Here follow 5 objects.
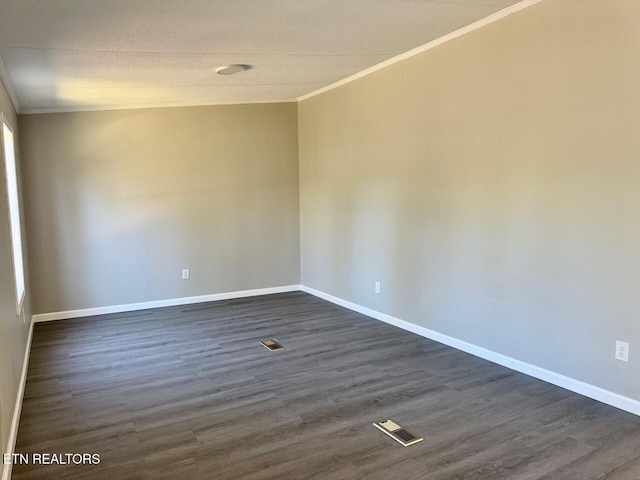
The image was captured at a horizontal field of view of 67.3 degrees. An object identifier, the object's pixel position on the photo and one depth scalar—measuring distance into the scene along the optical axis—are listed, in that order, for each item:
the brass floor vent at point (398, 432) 2.55
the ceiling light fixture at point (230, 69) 3.78
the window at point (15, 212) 3.70
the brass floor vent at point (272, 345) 4.04
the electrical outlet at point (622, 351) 2.78
